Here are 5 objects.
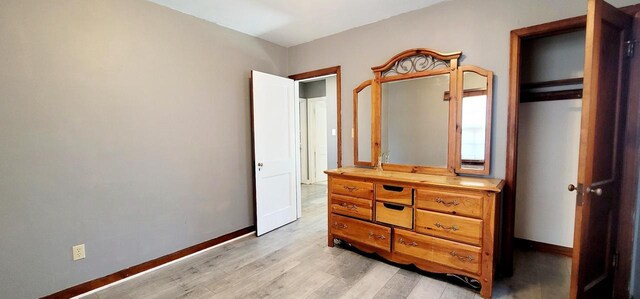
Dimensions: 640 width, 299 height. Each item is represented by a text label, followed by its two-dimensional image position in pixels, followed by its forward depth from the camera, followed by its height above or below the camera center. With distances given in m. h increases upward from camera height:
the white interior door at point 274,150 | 3.03 -0.19
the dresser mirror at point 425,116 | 2.24 +0.18
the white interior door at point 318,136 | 5.86 -0.02
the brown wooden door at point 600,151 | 1.45 -0.10
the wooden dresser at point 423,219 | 1.87 -0.69
